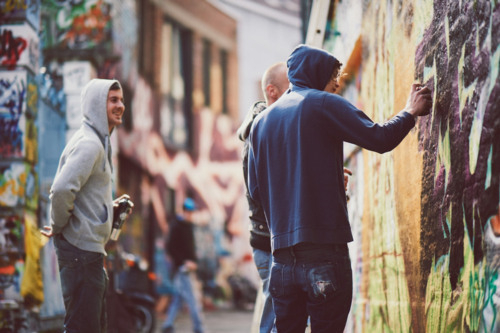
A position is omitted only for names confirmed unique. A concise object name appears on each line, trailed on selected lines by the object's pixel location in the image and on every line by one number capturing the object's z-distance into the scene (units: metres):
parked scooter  9.58
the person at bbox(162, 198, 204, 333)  10.55
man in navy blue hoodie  3.58
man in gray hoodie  4.65
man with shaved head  4.99
